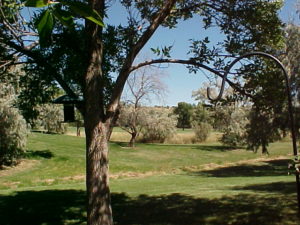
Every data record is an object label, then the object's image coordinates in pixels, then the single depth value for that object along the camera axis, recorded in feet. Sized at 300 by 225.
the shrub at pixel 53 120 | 108.78
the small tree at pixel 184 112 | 205.32
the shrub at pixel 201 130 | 142.72
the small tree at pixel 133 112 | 113.70
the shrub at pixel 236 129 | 114.57
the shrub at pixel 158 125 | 128.13
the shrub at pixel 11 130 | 61.31
